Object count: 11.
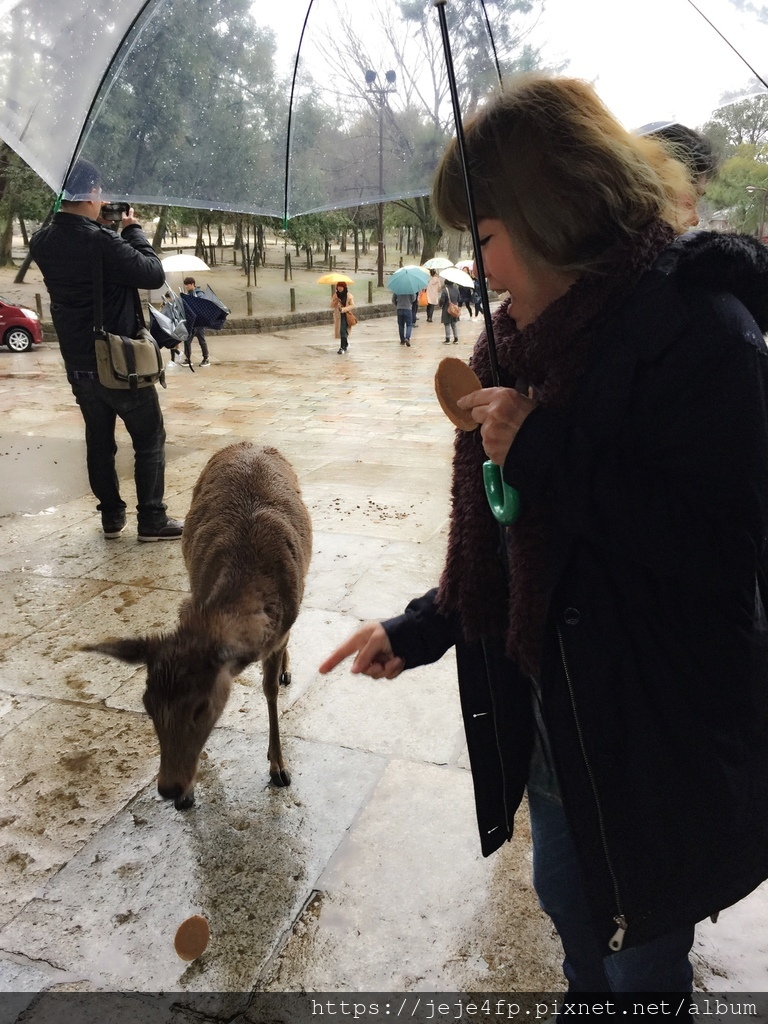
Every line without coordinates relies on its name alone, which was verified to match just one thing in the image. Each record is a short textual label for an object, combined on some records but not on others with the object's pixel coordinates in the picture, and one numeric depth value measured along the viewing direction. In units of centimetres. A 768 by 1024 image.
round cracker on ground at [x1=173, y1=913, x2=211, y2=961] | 247
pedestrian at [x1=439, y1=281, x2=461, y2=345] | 2081
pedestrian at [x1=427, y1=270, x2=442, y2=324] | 2356
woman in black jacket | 130
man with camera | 545
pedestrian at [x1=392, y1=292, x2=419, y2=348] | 2028
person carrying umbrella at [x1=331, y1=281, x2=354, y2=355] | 1886
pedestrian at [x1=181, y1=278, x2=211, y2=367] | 1577
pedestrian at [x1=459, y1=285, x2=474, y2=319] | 2628
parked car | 1730
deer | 265
